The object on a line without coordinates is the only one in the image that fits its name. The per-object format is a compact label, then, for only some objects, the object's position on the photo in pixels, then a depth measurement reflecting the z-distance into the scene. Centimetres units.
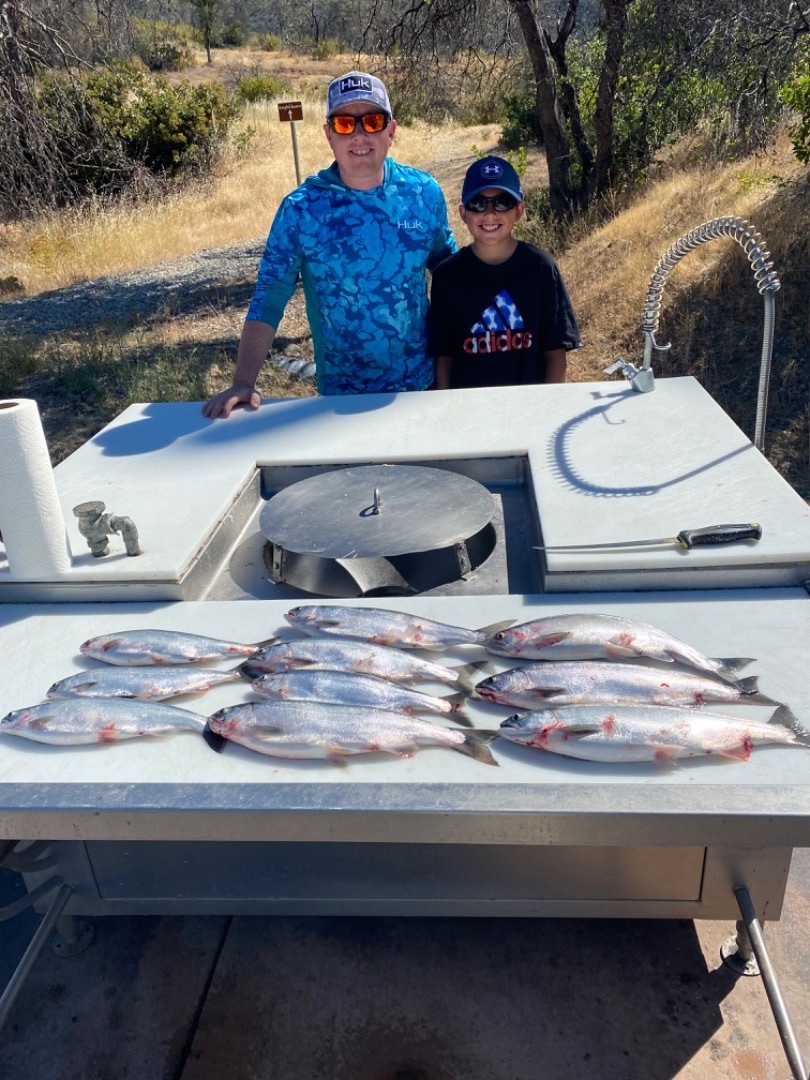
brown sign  959
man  333
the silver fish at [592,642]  183
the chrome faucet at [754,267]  250
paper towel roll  199
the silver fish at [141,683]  185
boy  343
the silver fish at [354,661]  188
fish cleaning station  155
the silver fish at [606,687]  174
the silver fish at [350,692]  177
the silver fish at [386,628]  196
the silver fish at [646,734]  159
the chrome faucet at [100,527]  224
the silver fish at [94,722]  173
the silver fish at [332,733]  166
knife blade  212
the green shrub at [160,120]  1864
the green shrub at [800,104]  735
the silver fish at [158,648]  195
